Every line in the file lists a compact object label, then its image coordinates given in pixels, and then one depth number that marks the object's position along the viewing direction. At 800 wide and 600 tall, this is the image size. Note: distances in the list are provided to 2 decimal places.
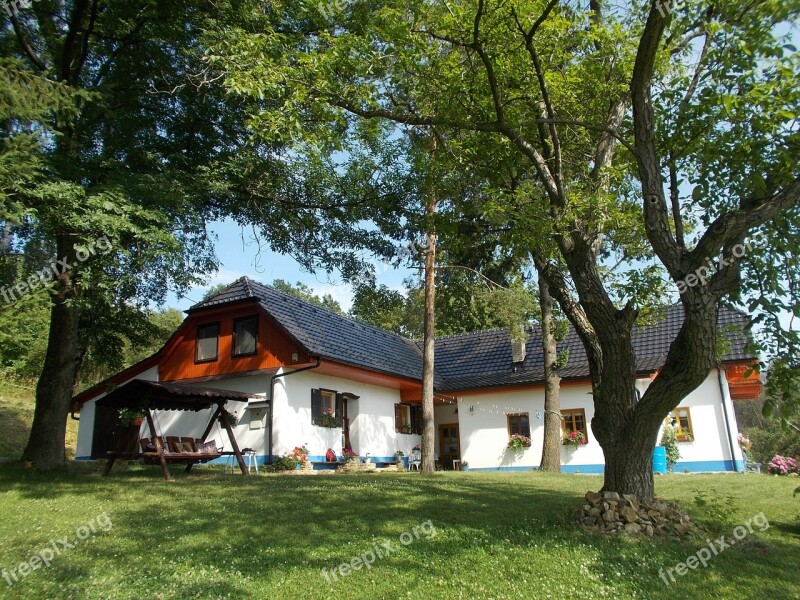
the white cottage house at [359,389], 16.77
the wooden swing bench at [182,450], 11.58
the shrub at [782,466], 15.84
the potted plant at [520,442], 19.88
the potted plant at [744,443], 18.86
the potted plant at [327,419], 17.55
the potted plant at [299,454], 15.73
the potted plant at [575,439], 19.20
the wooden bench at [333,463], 17.14
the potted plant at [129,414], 12.68
